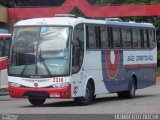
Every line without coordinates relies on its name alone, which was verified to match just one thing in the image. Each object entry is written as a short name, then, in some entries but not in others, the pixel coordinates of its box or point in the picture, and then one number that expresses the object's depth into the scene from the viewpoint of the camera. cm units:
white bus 1991
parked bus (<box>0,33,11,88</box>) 2714
